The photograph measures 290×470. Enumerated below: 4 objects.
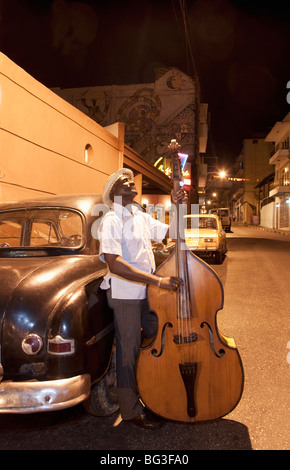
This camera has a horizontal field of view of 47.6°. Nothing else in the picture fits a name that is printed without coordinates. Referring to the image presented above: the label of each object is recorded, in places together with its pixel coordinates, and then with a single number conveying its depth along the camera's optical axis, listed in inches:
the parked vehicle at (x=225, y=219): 1259.8
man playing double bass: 86.2
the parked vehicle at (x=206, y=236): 411.8
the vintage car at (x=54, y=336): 74.9
